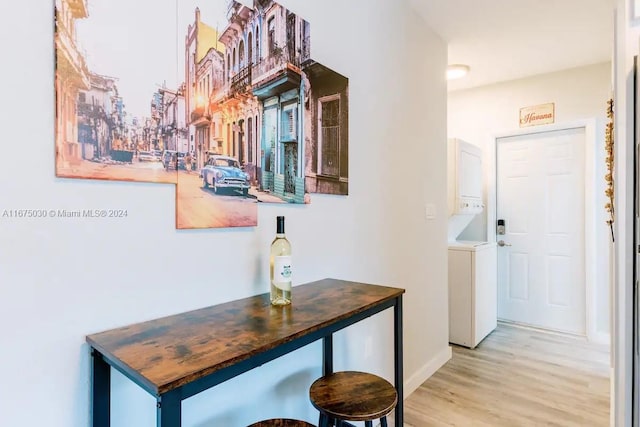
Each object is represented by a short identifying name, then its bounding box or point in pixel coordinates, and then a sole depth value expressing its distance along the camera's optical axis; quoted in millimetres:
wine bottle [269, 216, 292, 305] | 1285
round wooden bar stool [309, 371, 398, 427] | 1246
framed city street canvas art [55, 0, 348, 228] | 969
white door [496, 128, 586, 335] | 3615
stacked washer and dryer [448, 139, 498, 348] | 3248
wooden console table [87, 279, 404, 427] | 757
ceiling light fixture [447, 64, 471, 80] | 3521
